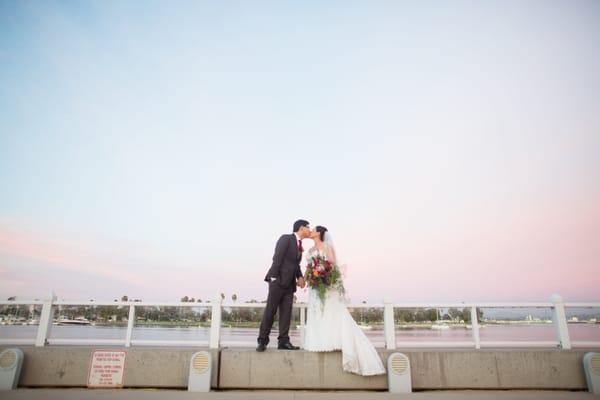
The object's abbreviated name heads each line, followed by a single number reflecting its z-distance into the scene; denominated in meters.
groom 5.55
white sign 5.41
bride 5.09
